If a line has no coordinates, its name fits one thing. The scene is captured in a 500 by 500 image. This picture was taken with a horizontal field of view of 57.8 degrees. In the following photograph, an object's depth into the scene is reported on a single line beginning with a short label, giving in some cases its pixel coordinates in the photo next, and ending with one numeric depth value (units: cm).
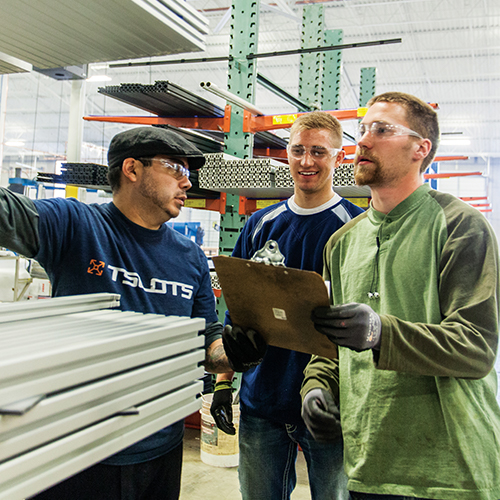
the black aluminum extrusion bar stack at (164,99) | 368
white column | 290
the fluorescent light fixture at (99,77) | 1055
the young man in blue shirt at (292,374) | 188
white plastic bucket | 368
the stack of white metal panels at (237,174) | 350
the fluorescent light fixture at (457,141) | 1840
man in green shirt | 122
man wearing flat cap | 147
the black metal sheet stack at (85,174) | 407
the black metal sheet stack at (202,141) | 435
